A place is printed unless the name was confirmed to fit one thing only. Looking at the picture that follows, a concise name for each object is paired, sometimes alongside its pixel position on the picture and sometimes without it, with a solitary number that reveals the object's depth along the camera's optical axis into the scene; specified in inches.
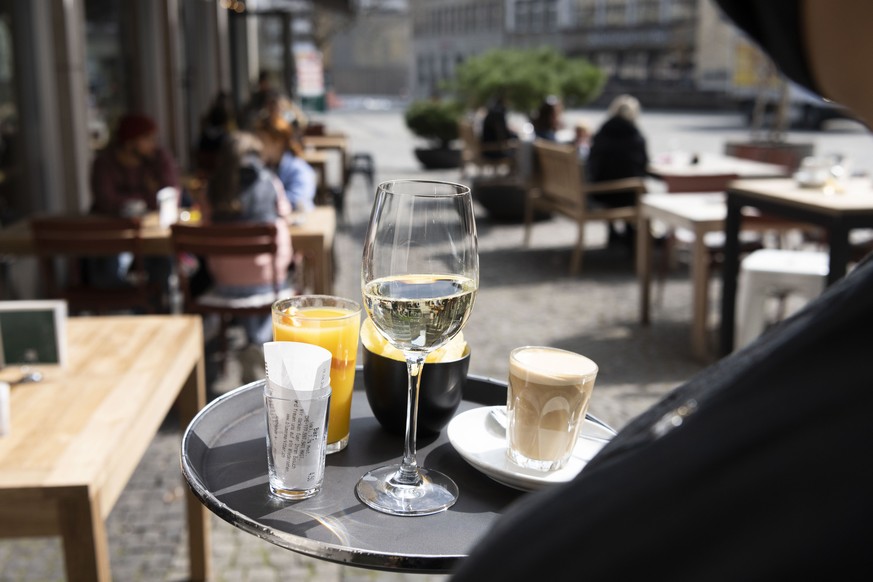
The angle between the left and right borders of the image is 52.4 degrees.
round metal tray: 37.6
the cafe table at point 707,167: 297.4
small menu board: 87.7
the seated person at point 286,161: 228.8
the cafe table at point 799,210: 149.2
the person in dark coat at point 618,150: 315.3
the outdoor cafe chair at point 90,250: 173.3
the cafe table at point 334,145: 431.2
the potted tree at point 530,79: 565.5
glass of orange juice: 47.4
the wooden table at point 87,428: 67.4
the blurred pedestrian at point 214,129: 300.8
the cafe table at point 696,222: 200.5
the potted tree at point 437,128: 600.4
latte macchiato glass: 44.1
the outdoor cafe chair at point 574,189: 303.1
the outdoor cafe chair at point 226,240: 171.0
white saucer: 43.8
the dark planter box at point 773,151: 343.9
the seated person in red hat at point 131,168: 229.3
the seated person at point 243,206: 184.2
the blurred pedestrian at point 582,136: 429.7
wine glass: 40.5
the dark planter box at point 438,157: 597.6
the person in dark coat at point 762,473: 16.0
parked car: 966.8
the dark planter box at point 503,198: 396.5
